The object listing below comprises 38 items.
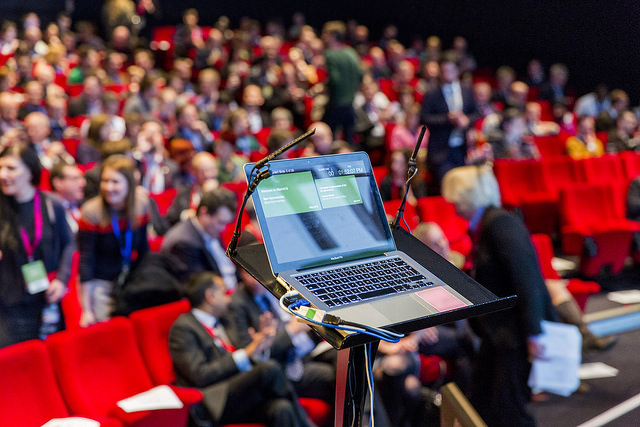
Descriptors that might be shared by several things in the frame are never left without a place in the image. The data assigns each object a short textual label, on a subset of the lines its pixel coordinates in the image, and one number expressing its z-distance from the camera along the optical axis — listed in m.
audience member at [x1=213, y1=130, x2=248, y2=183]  4.61
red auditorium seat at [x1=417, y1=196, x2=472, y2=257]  4.33
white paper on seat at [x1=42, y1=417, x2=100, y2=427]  1.99
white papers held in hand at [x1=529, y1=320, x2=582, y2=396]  2.05
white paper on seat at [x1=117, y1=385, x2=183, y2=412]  2.15
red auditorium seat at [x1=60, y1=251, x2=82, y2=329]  3.00
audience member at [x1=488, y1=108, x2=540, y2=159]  5.95
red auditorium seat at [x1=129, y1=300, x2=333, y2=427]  2.56
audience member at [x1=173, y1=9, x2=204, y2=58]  8.36
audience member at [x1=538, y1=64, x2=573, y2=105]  8.07
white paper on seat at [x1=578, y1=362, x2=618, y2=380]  3.29
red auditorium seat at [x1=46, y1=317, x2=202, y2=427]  2.20
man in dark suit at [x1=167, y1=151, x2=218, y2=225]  3.93
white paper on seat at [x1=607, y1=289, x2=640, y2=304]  4.44
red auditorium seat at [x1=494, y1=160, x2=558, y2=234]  5.18
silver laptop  1.08
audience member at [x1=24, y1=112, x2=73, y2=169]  4.35
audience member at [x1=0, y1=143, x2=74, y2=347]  2.67
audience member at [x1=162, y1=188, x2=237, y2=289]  3.08
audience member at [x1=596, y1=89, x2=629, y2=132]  6.90
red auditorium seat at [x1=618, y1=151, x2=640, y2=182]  5.78
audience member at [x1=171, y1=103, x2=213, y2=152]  5.09
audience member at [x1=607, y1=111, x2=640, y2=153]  6.58
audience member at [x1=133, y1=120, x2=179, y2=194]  4.32
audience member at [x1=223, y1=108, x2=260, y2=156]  5.16
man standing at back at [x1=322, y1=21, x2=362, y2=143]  5.69
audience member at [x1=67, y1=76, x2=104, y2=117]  5.73
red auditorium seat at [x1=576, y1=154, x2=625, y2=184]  5.70
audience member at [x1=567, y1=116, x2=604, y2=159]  6.48
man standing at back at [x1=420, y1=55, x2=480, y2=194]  5.12
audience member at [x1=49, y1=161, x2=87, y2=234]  3.47
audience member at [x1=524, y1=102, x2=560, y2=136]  6.90
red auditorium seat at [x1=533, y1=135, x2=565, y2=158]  6.66
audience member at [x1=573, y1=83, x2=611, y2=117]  7.38
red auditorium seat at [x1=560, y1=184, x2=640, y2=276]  4.70
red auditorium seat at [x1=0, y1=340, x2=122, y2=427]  2.14
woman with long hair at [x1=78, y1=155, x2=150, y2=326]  2.85
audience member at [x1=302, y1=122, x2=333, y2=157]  4.75
